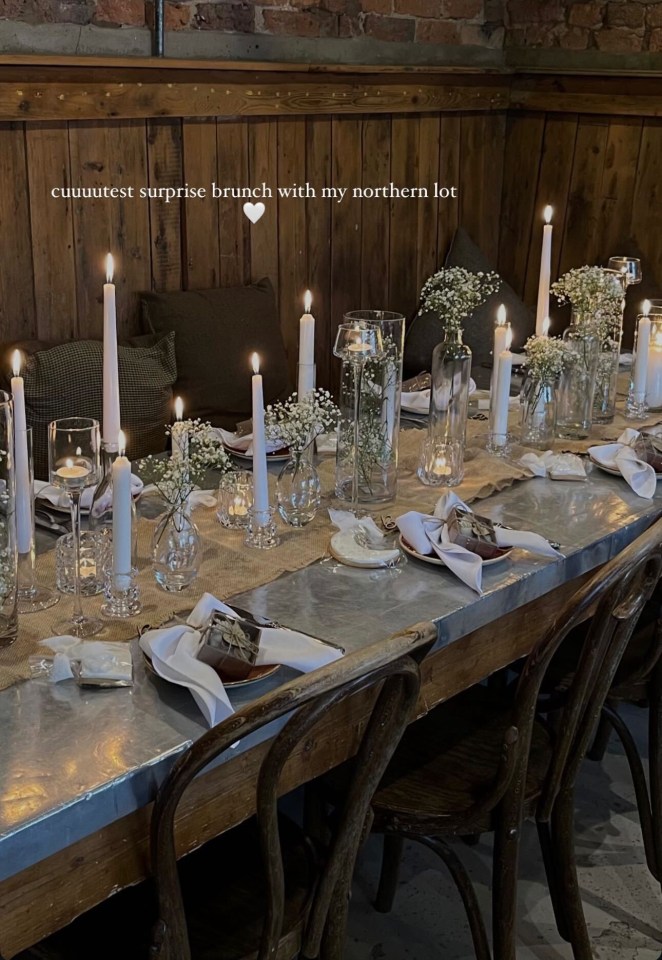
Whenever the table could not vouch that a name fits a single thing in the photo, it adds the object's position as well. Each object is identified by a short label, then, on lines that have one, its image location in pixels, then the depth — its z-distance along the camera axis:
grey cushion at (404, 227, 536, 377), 4.14
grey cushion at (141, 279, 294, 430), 3.44
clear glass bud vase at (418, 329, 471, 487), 2.35
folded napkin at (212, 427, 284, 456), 2.45
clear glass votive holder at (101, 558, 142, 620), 1.74
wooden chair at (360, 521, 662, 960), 1.74
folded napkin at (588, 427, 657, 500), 2.36
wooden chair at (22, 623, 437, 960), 1.30
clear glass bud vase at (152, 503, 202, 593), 1.83
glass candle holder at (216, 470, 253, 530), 2.08
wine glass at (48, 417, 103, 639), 1.68
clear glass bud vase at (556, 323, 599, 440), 2.62
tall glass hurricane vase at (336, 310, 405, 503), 2.21
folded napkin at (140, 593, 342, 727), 1.48
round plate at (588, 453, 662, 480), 2.43
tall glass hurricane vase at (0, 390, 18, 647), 1.59
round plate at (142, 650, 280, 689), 1.53
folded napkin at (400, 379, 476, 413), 2.81
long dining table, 1.29
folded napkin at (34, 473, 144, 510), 2.08
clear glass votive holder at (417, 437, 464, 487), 2.34
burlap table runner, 1.68
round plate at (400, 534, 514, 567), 1.96
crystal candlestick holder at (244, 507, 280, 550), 2.02
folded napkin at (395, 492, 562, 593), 1.95
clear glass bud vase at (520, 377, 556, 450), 2.59
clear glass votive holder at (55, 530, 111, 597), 1.79
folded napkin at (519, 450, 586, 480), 2.41
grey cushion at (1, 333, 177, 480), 3.04
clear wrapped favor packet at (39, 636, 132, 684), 1.53
